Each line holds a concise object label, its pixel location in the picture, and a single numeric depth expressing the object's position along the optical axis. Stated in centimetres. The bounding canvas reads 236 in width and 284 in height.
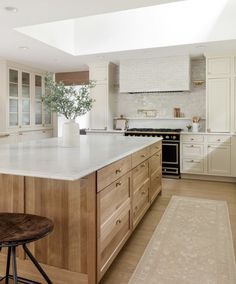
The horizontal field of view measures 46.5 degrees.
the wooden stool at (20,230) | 138
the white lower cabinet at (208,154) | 506
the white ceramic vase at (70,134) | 276
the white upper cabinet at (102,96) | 609
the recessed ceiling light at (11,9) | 315
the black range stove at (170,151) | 533
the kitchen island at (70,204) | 173
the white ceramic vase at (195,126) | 558
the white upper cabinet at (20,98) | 575
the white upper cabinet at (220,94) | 515
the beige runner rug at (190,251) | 202
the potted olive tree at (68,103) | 268
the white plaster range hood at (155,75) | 549
